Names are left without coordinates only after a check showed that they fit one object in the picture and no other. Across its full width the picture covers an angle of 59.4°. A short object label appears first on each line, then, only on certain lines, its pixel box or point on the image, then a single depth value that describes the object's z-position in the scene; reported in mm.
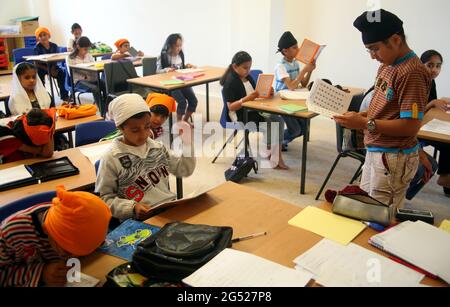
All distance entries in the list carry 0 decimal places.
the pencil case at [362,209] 1507
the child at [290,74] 4055
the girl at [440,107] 3383
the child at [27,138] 2352
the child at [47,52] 6363
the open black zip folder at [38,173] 2051
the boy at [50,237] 1155
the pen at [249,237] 1460
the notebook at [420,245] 1255
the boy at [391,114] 1692
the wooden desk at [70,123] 3016
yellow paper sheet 1458
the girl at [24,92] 3496
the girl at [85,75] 5488
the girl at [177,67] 5414
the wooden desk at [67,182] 1965
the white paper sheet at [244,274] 1188
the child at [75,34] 6872
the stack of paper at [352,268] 1204
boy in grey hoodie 1827
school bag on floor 3690
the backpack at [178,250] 1226
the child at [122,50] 5966
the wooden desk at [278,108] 3283
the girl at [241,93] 3752
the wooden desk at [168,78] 4383
